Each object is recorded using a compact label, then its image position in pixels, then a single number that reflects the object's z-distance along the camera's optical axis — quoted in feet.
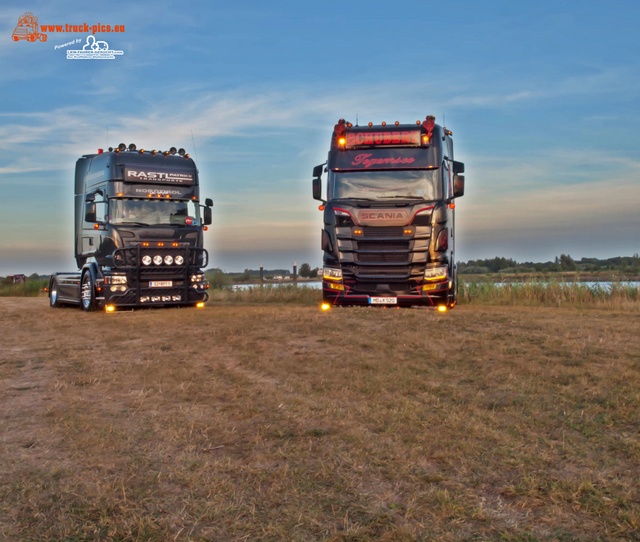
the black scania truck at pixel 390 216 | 52.16
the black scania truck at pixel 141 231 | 58.23
